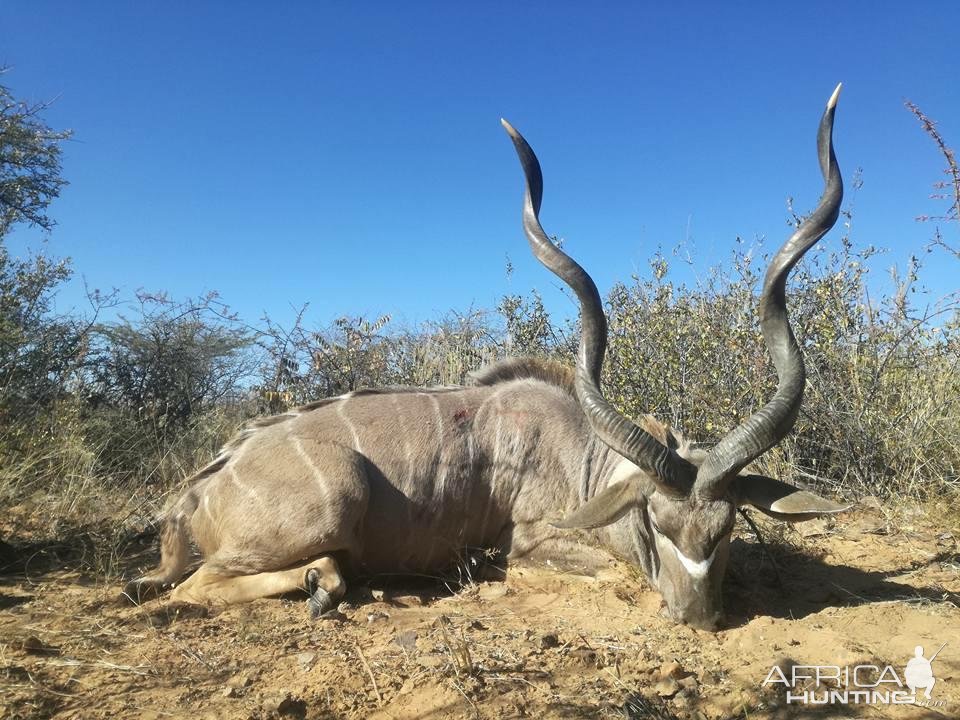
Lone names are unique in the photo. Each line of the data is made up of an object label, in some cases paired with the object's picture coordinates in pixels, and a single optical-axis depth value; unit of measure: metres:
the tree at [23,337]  5.45
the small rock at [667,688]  2.10
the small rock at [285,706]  2.03
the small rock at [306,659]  2.34
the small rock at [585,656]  2.34
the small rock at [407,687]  2.14
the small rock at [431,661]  2.29
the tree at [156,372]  6.48
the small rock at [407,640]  2.48
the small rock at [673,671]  2.19
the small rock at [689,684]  2.11
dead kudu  2.78
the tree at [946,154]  4.10
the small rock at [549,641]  2.48
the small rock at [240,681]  2.20
